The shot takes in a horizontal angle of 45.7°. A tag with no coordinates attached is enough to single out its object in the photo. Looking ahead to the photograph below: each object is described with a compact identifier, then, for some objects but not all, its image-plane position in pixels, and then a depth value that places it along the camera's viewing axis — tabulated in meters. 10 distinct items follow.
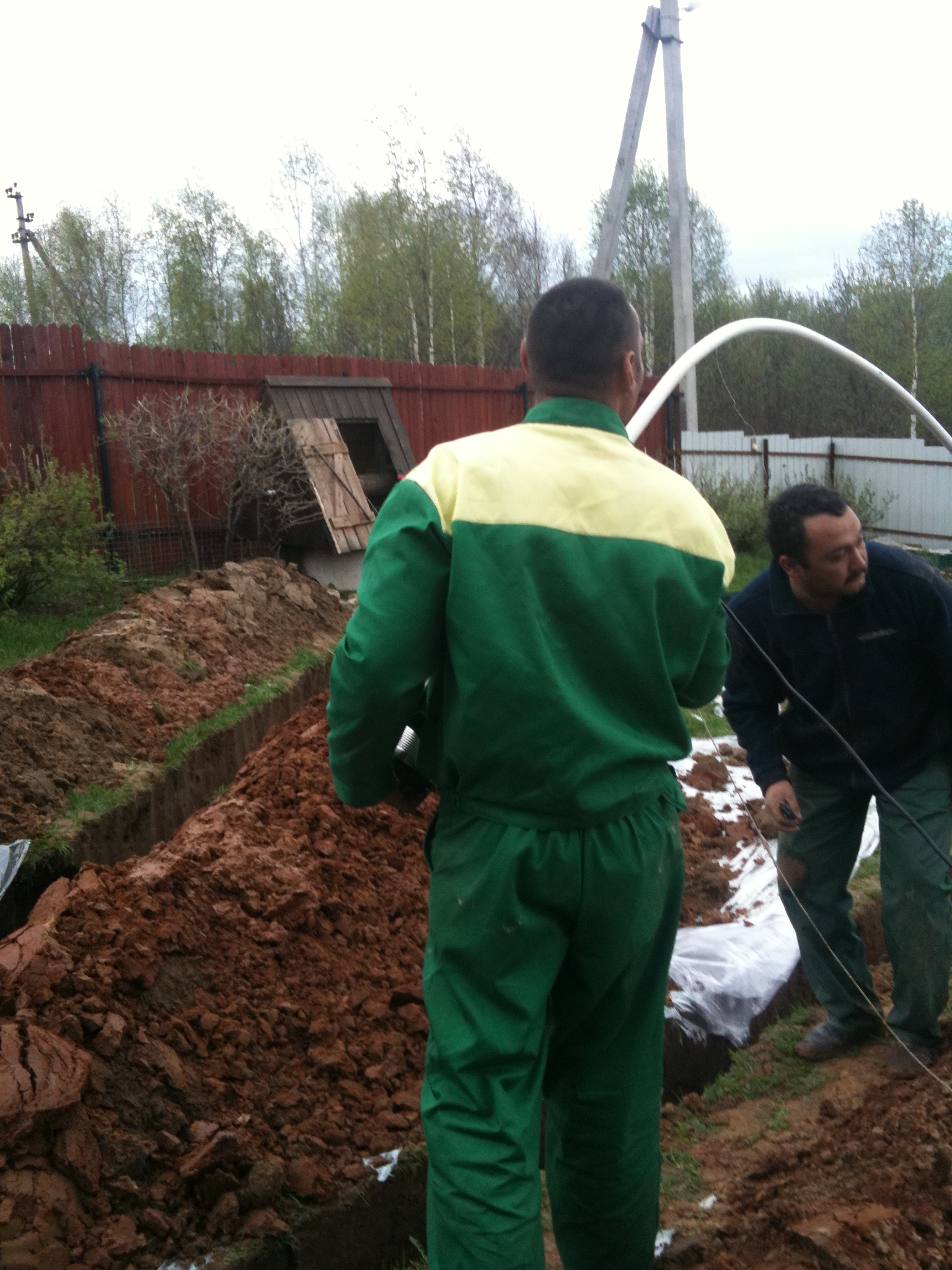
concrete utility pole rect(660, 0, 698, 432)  12.02
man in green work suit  1.93
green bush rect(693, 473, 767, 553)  15.57
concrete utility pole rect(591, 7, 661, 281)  10.41
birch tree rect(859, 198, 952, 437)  31.72
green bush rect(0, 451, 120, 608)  9.86
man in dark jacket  3.25
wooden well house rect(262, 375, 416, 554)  12.58
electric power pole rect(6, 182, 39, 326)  35.78
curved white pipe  5.52
